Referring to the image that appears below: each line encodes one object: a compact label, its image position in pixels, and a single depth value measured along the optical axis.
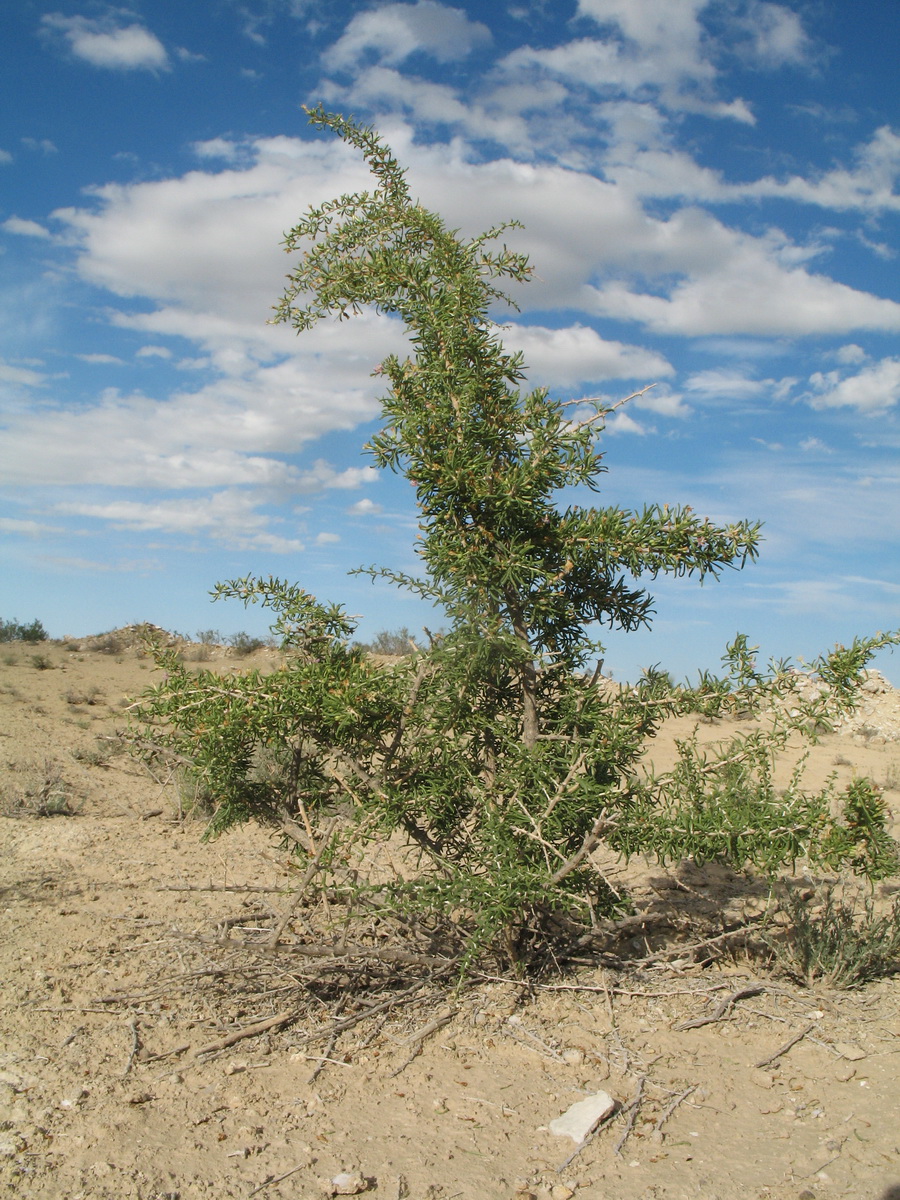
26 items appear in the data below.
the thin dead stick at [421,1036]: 3.76
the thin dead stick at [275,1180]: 2.93
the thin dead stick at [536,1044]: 3.83
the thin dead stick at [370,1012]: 3.97
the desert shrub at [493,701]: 3.66
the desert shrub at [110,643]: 21.58
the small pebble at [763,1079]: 3.69
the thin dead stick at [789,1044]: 3.84
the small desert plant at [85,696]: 14.18
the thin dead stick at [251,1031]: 3.86
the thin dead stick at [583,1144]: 3.07
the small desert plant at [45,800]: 8.23
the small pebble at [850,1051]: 3.91
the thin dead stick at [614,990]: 4.10
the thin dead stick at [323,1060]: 3.65
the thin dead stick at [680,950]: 4.62
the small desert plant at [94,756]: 10.41
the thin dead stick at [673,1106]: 3.33
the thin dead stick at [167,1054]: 3.84
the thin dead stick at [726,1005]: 4.12
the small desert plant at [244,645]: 22.44
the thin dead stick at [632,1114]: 3.18
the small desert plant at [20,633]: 21.88
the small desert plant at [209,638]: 24.34
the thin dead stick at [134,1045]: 3.75
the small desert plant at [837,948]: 4.61
